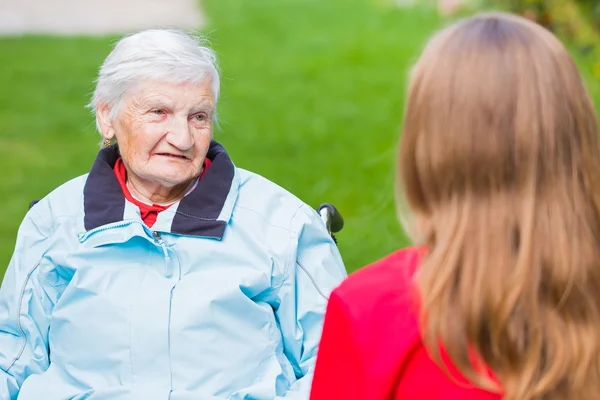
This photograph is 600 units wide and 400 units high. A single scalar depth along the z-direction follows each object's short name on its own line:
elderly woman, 3.43
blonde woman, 2.96
